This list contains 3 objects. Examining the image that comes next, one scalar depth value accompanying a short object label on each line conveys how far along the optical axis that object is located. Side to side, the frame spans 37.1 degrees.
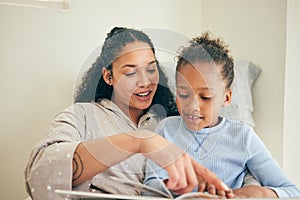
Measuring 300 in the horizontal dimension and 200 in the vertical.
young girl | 0.79
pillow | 0.81
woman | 0.72
